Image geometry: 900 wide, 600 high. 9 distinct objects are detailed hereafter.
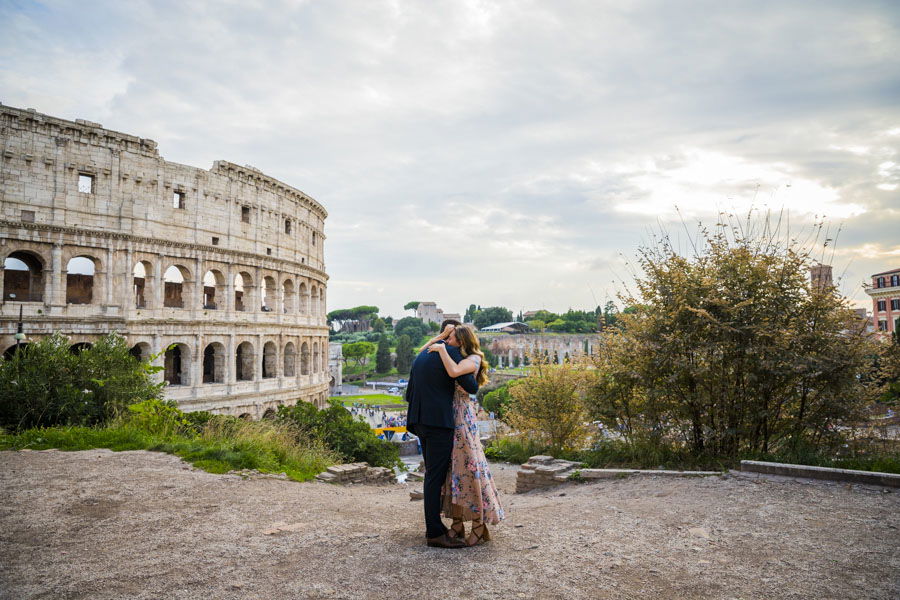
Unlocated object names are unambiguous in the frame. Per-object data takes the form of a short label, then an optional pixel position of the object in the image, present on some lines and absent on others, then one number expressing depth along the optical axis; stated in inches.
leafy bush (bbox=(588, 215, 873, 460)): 313.3
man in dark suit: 175.5
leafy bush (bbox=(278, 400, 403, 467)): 551.2
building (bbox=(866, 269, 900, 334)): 1897.1
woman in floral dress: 175.3
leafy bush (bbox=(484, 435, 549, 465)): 534.0
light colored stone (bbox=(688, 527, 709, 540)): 194.9
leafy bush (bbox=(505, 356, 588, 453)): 555.8
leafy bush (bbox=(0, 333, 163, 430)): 399.5
